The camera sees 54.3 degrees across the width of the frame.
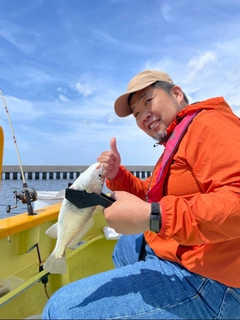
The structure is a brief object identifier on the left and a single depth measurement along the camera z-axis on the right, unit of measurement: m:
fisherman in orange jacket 1.04
